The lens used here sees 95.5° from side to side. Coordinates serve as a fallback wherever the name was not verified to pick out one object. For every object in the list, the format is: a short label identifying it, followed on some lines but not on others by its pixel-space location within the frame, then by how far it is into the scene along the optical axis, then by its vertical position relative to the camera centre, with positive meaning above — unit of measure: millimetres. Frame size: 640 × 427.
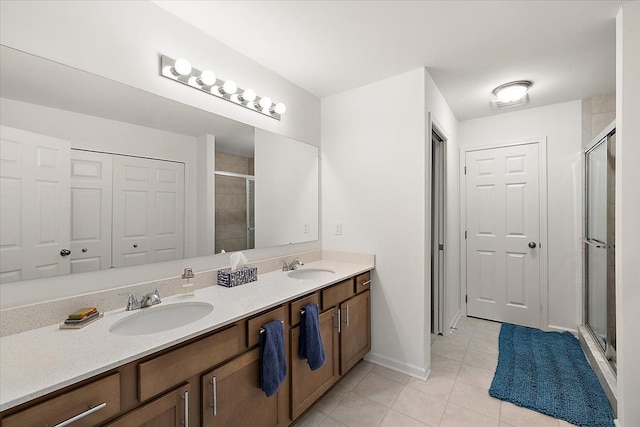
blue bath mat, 1794 -1217
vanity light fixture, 1604 +798
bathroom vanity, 838 -534
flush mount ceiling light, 2492 +1075
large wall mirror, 1177 +194
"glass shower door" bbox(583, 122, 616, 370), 2104 -242
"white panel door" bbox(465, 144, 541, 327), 3100 -237
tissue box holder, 1810 -405
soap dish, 1160 -451
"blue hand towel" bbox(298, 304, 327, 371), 1659 -739
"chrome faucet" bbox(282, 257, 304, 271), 2279 -413
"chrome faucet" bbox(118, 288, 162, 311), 1380 -427
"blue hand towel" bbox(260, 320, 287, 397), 1381 -709
